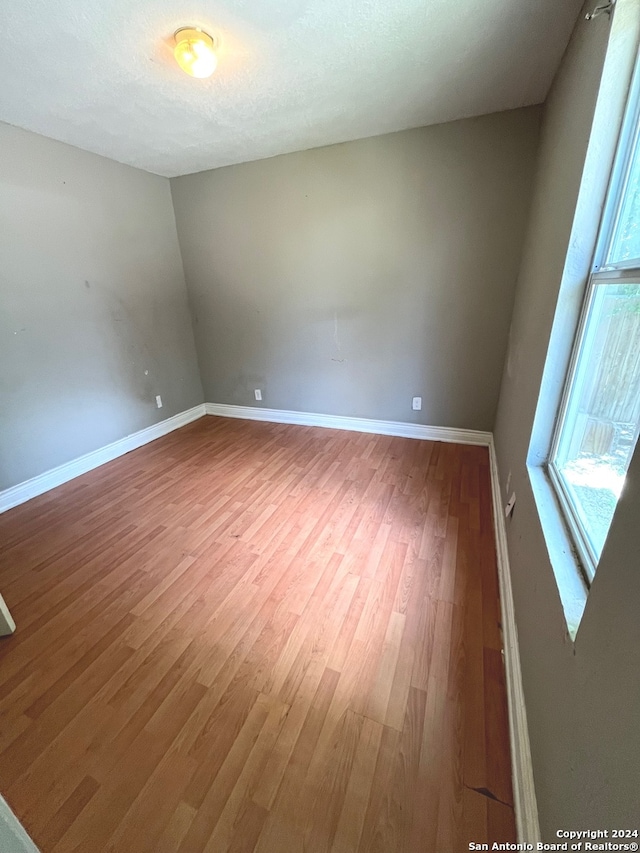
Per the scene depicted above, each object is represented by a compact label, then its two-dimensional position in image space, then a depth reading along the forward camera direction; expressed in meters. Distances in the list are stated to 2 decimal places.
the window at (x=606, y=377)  0.92
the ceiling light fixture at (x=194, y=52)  1.43
